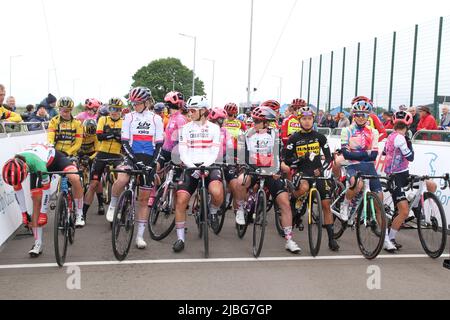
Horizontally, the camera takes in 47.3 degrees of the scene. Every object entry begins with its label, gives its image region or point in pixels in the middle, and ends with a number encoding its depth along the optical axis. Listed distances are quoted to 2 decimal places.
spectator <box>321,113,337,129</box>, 21.53
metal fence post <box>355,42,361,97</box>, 24.45
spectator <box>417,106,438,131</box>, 12.02
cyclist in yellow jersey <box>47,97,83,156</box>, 8.23
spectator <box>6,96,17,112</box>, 14.46
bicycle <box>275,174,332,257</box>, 6.57
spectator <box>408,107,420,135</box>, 13.03
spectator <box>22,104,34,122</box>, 15.37
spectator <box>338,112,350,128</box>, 16.06
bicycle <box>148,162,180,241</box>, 7.46
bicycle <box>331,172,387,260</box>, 6.39
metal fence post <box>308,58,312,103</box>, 30.50
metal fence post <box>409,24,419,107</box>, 18.59
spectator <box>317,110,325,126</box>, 22.46
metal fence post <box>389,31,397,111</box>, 20.47
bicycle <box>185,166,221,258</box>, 6.51
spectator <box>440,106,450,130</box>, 12.48
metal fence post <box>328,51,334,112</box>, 27.10
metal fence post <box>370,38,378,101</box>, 22.60
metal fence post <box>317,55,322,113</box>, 28.93
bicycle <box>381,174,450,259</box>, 6.66
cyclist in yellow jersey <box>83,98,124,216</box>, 8.92
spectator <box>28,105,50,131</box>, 15.10
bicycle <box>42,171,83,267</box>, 5.89
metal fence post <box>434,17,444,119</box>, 16.56
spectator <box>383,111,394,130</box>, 13.38
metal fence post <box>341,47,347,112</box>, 25.53
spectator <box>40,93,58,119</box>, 15.70
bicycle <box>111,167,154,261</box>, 6.21
